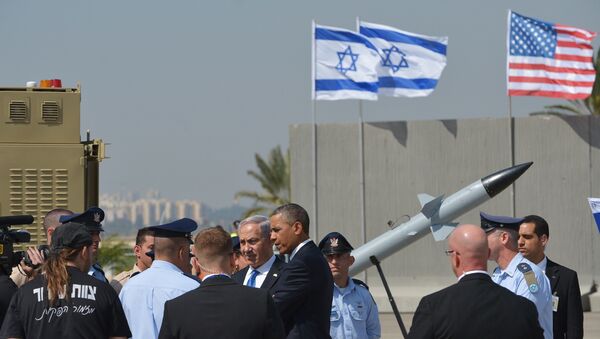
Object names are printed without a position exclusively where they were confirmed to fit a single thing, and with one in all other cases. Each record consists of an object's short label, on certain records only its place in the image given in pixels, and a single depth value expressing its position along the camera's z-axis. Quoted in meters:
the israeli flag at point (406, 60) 50.41
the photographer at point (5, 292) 12.96
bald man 10.45
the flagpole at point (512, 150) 46.97
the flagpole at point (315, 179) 48.47
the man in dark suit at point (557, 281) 15.93
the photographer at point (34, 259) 13.92
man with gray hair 14.27
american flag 48.94
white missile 41.44
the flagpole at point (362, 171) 48.28
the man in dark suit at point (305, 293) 13.12
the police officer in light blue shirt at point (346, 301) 16.86
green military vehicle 20.61
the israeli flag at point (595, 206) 18.39
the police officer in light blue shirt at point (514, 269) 13.98
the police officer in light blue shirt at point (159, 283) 12.39
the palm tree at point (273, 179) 92.31
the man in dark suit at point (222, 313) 10.65
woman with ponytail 11.14
